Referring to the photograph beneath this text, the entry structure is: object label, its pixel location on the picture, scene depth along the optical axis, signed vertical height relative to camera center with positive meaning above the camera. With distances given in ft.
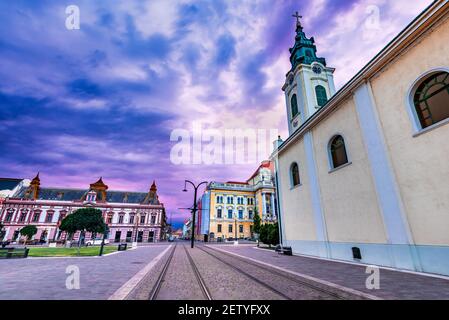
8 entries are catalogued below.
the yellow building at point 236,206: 168.76 +15.91
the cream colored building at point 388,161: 24.93 +10.18
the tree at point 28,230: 96.05 -2.94
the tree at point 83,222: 74.28 +0.90
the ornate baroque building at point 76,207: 142.38 +10.70
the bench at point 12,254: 42.45 -6.36
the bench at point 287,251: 52.90 -6.70
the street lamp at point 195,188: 83.97 +15.14
